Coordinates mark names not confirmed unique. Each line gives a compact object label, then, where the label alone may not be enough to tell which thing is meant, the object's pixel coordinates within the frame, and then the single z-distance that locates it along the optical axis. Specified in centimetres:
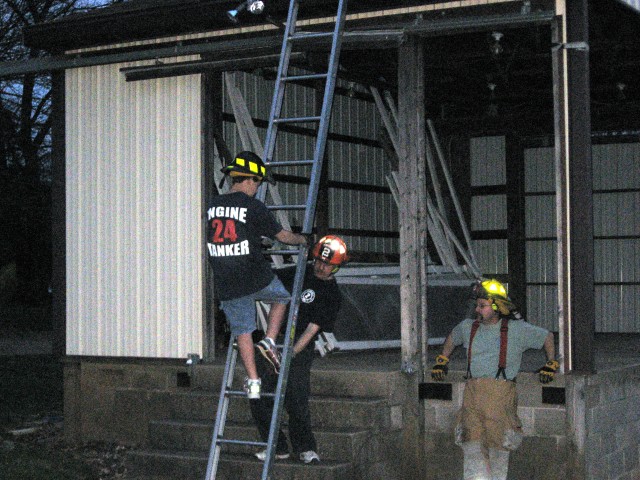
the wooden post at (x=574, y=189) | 993
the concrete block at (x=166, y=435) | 1049
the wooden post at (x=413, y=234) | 1059
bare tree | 3173
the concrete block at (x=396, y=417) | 1032
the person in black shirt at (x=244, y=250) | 861
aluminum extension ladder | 852
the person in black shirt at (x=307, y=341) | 927
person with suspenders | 909
